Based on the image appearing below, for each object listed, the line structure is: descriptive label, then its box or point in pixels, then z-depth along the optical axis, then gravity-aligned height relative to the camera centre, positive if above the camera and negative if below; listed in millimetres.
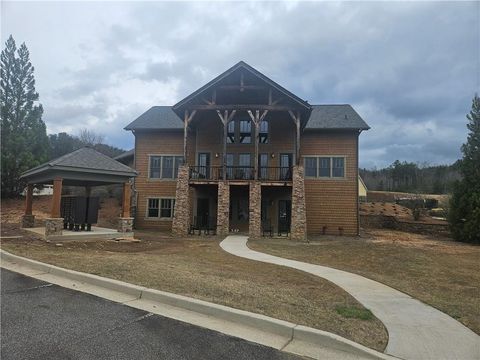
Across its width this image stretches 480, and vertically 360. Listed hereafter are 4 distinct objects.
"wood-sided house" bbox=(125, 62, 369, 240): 23633 +2731
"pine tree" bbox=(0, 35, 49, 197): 29750 +6216
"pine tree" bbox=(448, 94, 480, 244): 21219 +866
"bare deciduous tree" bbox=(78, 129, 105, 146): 60741 +10051
